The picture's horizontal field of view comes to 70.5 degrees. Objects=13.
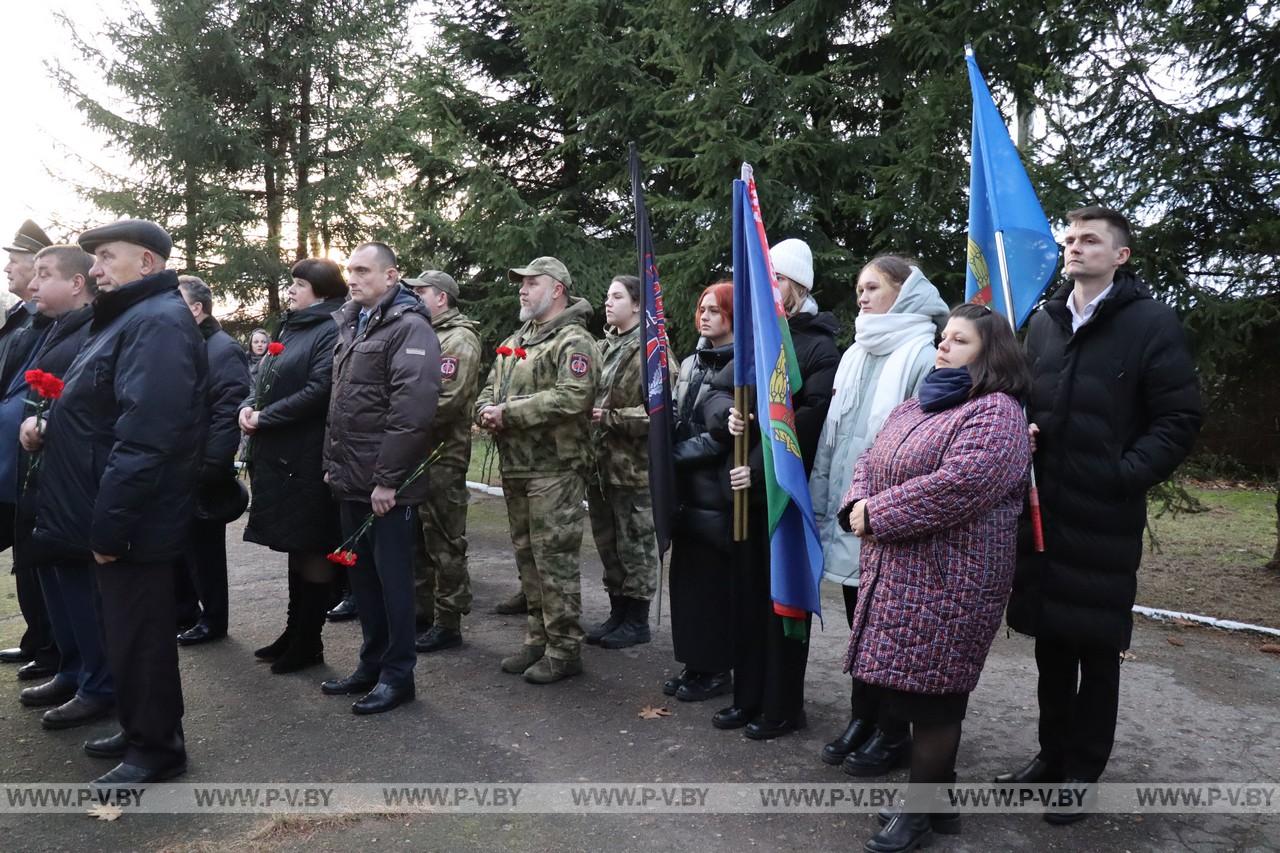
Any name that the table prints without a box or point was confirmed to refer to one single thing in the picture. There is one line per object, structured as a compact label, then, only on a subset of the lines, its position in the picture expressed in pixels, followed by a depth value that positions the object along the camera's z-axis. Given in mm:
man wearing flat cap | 3592
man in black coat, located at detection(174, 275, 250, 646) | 5477
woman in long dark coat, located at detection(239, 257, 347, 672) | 4949
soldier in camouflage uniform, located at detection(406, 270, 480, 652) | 5543
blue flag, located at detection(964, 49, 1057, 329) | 3875
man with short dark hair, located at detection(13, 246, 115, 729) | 4434
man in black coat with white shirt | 3414
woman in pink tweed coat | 3129
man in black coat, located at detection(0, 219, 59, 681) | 4836
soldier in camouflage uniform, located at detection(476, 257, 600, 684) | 5000
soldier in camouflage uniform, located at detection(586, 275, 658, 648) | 5930
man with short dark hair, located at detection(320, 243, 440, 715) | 4523
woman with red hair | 4465
